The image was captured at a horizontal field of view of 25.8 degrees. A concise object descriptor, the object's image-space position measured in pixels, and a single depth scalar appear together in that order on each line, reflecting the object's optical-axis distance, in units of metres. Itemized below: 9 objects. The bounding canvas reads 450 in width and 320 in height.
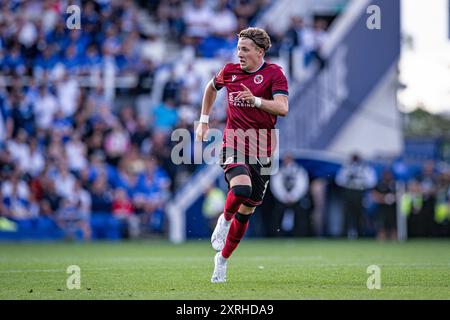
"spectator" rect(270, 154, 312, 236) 22.13
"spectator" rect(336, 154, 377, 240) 22.28
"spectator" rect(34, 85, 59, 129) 23.02
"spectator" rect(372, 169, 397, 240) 22.61
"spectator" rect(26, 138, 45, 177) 22.16
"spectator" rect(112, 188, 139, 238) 21.61
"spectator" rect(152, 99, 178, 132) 22.95
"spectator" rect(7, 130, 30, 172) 22.19
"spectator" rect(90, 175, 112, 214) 21.81
